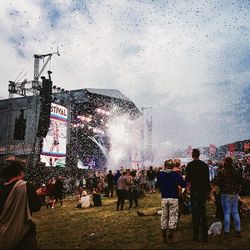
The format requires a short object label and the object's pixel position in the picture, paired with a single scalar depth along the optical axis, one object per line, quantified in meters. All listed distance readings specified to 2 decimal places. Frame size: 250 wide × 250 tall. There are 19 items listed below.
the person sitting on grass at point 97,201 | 17.81
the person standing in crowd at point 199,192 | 7.35
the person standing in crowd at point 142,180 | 23.80
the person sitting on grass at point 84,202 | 17.59
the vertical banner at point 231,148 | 34.34
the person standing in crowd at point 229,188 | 7.49
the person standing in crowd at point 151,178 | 23.73
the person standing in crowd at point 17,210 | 4.00
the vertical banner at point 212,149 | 43.87
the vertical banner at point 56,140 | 28.50
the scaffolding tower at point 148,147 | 57.39
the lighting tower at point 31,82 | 32.56
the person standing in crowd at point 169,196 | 7.27
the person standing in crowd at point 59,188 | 18.86
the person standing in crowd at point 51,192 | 19.06
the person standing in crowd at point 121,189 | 15.45
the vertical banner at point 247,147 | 33.56
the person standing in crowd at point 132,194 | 15.93
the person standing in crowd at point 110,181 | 22.83
